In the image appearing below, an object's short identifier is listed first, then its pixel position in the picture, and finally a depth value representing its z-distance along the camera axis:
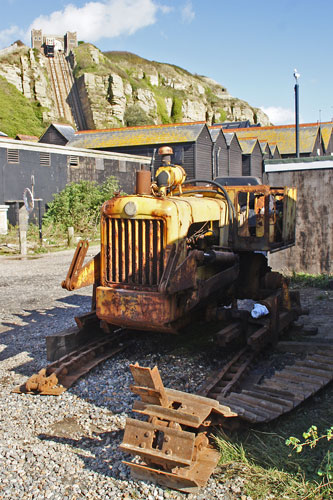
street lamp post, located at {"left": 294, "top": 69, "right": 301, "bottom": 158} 19.92
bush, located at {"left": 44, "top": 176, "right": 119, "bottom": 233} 22.16
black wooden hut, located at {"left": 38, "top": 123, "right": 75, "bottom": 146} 36.25
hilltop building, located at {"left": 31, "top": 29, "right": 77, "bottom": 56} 81.12
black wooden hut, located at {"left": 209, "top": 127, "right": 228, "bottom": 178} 34.59
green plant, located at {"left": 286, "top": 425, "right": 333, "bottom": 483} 3.03
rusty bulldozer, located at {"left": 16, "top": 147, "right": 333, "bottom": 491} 3.39
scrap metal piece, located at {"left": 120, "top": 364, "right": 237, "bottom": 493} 3.16
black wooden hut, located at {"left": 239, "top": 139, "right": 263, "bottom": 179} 40.06
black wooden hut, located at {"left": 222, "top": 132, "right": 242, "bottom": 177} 36.88
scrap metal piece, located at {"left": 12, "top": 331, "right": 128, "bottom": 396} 4.68
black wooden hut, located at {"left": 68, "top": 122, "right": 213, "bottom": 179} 32.06
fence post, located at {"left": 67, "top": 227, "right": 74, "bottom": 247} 18.91
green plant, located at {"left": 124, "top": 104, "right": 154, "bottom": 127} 65.75
